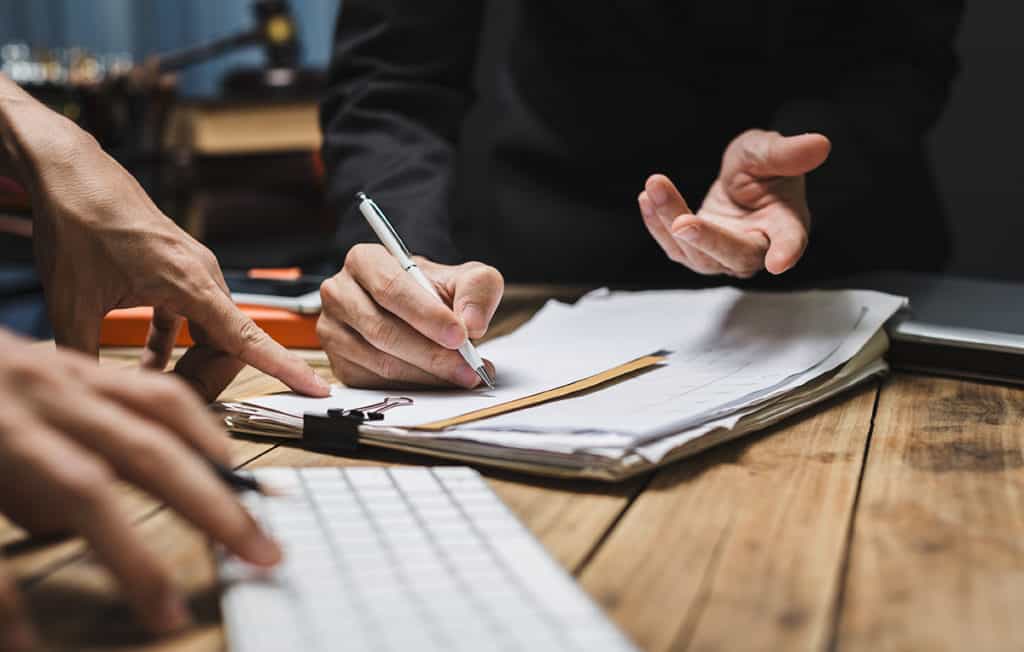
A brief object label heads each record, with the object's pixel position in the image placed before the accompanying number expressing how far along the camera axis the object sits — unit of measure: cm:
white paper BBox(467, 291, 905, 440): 58
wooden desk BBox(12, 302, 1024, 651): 36
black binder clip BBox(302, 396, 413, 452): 59
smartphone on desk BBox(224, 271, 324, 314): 88
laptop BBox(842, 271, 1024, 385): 77
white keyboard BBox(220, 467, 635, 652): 33
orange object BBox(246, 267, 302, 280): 102
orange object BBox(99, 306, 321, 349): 87
